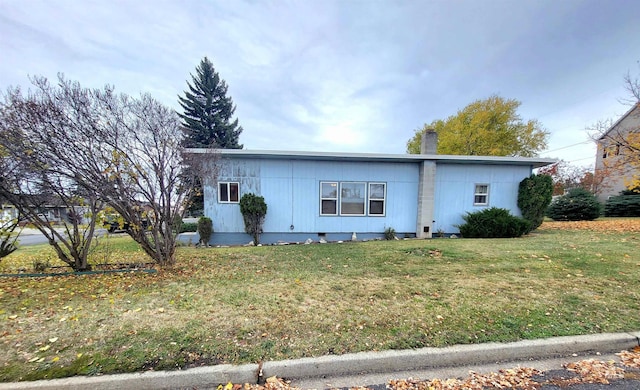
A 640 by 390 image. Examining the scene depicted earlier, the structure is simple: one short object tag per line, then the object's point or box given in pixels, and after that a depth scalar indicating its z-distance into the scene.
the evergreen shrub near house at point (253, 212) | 8.22
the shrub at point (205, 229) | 8.30
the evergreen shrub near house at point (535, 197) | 9.12
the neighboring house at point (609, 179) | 19.62
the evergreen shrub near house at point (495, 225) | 8.24
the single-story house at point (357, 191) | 8.59
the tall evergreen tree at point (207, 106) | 21.69
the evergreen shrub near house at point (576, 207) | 13.80
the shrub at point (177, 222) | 4.66
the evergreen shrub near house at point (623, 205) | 15.71
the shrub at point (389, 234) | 9.06
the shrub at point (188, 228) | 13.63
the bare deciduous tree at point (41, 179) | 3.40
